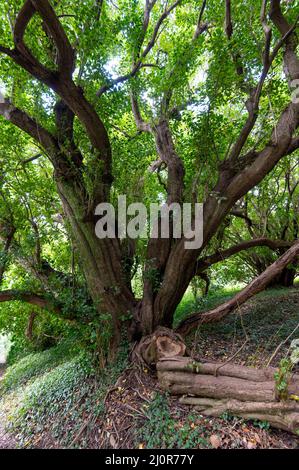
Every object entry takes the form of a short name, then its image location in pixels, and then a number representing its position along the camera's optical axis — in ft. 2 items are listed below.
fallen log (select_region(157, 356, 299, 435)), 6.68
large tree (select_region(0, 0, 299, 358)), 11.49
